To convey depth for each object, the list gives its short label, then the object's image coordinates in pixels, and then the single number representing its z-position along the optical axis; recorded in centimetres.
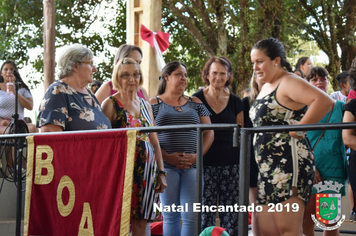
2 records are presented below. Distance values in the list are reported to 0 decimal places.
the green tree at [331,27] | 1351
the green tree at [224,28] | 1190
